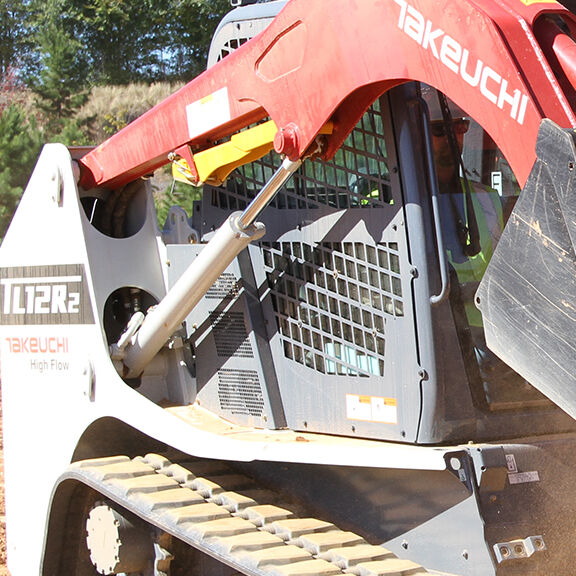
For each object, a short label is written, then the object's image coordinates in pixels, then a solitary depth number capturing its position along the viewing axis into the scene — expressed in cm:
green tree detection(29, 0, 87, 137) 3102
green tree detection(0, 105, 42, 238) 2136
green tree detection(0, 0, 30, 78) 3762
